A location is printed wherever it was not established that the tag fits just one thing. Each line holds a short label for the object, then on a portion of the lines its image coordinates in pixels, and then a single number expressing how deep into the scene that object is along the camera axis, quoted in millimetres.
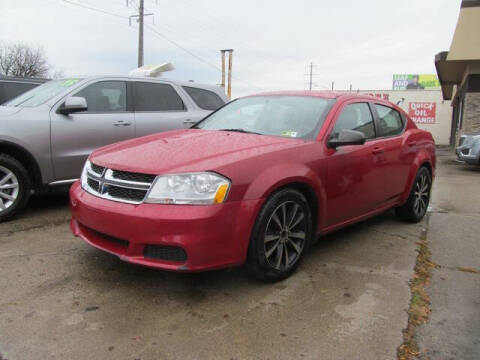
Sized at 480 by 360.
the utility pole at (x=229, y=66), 24806
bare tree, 40031
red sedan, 2750
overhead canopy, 14648
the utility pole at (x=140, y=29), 22859
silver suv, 4582
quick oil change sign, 35562
